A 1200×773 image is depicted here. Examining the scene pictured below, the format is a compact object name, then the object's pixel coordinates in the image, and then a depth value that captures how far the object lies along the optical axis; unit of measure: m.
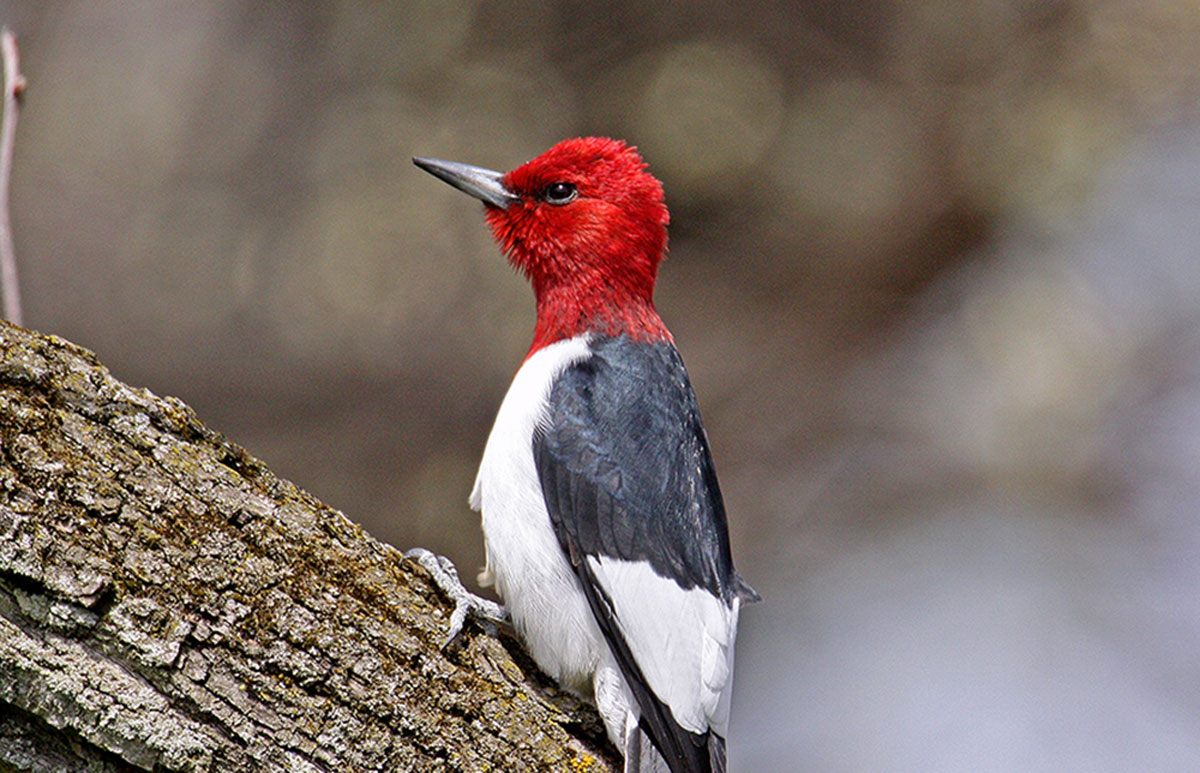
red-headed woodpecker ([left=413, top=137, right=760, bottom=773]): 5.25
